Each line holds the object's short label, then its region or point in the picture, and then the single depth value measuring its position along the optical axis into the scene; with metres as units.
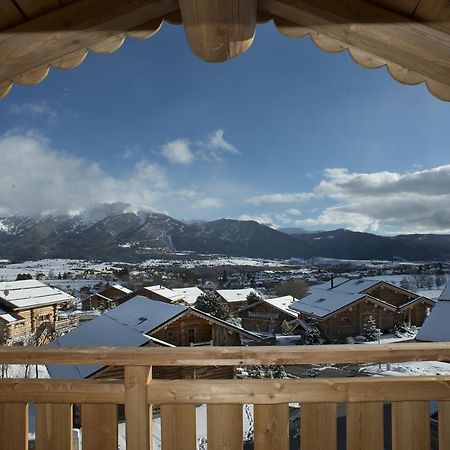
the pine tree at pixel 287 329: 16.00
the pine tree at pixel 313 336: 14.09
